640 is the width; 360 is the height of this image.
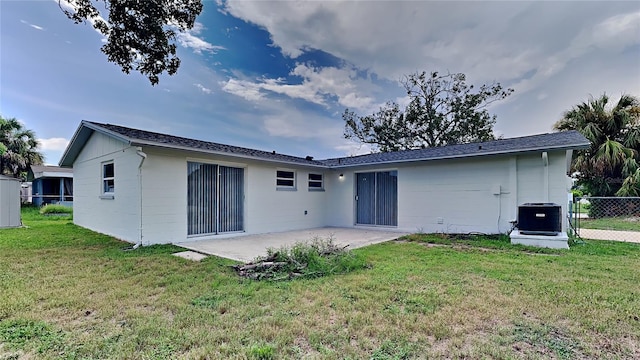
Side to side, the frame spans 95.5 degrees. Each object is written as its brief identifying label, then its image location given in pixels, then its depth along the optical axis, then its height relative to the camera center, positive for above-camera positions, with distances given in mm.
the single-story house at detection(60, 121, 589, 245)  7398 -124
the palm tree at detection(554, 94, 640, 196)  12812 +1689
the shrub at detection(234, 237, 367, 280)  4543 -1373
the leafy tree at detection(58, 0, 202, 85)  5836 +3285
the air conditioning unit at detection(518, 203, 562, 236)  6805 -936
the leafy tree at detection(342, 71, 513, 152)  20297 +4730
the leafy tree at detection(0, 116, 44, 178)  17359 +2244
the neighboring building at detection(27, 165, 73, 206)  18734 +29
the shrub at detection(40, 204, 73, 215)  14648 -1341
